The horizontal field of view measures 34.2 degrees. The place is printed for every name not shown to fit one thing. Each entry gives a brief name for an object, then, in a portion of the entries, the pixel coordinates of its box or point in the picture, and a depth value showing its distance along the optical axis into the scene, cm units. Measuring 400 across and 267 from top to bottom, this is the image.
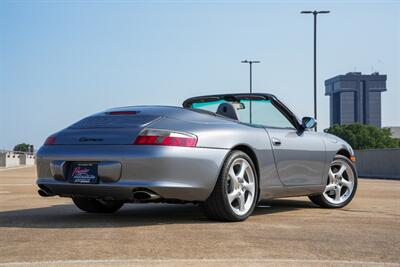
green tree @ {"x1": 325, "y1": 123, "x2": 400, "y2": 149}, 12331
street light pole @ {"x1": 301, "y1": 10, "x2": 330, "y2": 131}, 3497
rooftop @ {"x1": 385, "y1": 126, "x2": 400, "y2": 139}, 14925
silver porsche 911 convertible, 595
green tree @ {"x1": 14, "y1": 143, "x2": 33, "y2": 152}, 18538
